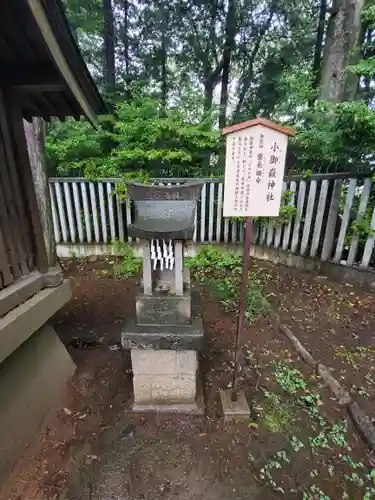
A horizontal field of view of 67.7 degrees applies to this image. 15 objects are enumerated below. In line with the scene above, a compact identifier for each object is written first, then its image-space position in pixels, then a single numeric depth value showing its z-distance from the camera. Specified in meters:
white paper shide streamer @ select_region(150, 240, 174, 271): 2.51
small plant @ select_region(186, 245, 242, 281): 6.06
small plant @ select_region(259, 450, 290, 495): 2.25
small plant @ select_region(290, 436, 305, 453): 2.52
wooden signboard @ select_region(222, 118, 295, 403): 2.08
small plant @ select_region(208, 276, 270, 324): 4.49
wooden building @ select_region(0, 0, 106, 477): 1.92
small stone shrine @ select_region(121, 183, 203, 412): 2.53
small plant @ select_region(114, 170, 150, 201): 6.26
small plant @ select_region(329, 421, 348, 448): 2.56
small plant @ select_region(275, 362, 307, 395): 3.15
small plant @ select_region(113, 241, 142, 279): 6.00
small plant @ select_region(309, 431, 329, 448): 2.54
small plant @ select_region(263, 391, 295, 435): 2.71
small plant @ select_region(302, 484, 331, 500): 2.14
